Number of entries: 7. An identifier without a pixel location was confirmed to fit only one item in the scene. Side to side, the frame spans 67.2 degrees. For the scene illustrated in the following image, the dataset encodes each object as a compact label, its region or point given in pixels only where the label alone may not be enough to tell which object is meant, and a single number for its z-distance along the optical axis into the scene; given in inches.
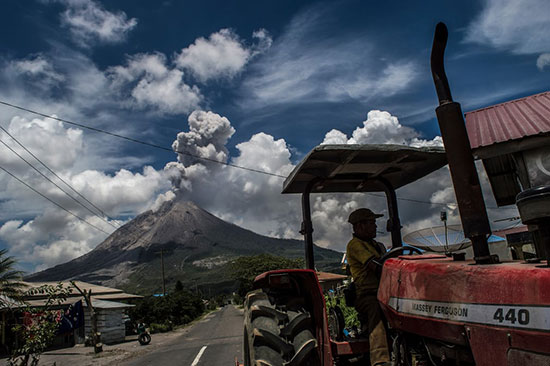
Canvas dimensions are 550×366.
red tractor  78.0
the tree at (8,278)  665.6
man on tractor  129.4
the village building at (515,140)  280.8
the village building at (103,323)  959.0
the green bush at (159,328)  1181.9
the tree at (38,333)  315.6
